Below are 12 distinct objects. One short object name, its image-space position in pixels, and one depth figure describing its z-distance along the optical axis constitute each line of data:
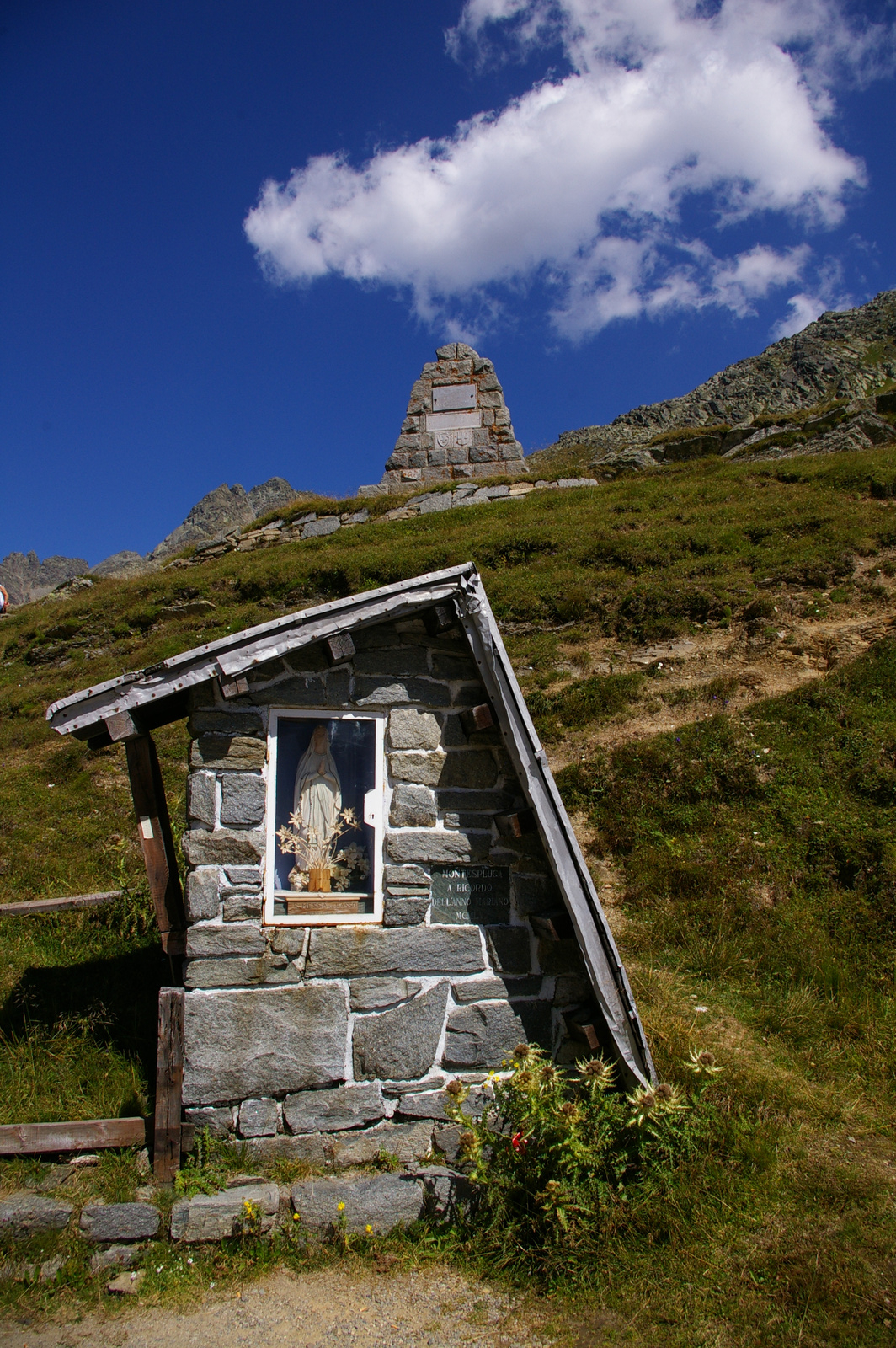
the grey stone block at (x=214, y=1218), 4.16
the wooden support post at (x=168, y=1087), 4.40
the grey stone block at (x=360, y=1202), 4.23
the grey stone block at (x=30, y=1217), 4.15
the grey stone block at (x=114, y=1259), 4.11
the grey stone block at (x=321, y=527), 16.64
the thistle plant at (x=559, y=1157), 4.02
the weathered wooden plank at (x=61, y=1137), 4.55
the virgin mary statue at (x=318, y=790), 4.88
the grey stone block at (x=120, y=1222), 4.16
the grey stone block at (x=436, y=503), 16.30
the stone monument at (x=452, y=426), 17.80
